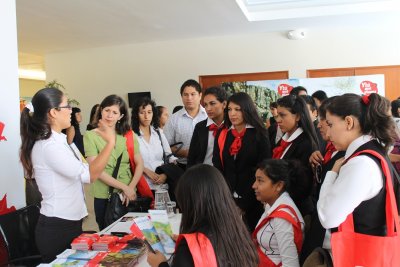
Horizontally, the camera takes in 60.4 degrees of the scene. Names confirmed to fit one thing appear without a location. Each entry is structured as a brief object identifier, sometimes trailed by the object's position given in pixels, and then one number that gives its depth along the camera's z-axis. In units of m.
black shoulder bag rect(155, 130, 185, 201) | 2.61
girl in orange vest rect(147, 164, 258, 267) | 1.06
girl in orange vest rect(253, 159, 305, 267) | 1.60
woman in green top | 2.39
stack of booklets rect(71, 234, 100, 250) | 1.63
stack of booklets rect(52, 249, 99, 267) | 1.49
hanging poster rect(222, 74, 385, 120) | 5.80
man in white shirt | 3.00
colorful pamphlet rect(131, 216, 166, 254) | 1.38
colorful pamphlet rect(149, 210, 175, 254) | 1.39
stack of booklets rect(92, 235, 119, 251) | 1.63
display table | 1.95
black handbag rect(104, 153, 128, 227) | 2.29
